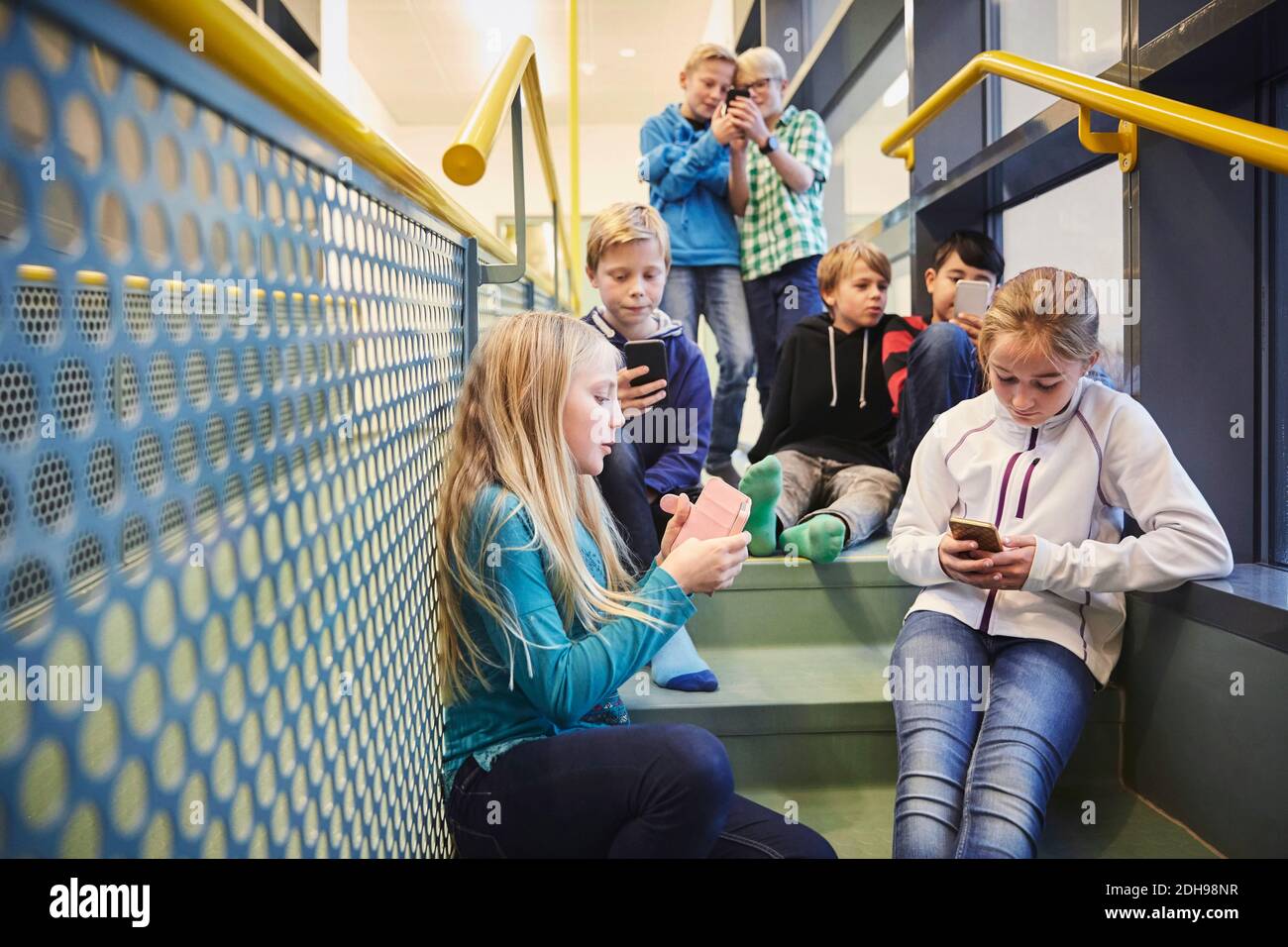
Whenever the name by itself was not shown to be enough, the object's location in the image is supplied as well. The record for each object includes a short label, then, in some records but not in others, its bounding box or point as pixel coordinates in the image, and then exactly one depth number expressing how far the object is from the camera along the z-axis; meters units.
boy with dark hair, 1.42
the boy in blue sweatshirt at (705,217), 2.46
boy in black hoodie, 1.82
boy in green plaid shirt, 2.39
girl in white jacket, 1.12
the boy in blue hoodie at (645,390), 1.56
